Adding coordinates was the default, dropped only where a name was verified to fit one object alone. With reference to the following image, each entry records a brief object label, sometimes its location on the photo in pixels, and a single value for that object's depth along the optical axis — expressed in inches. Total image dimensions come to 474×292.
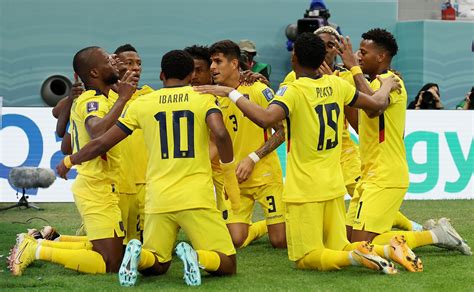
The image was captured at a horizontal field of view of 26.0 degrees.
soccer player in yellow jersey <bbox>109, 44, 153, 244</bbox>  405.4
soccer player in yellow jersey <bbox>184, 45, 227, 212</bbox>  438.0
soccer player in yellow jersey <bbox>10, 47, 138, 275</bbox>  365.7
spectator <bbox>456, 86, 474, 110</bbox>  808.3
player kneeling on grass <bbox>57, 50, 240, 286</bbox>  342.0
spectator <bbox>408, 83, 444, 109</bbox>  783.1
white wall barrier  641.0
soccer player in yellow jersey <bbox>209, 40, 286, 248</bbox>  434.6
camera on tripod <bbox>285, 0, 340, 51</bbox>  814.5
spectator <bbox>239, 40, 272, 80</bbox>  684.7
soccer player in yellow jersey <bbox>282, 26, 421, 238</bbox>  434.9
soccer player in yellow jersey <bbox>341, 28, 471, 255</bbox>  392.2
